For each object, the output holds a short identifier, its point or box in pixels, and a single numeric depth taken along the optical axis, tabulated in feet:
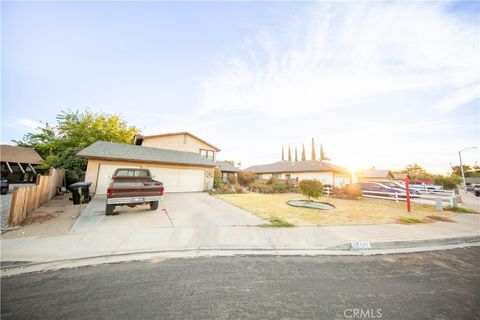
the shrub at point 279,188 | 69.13
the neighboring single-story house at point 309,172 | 94.81
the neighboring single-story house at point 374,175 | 144.15
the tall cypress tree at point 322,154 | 189.05
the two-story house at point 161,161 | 46.83
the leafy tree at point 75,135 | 60.31
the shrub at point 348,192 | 53.26
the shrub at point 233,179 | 92.38
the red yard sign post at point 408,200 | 35.95
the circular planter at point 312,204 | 37.99
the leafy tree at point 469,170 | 200.39
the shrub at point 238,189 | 64.06
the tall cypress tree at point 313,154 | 184.34
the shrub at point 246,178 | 95.40
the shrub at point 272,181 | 84.39
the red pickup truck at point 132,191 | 26.22
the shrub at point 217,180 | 69.97
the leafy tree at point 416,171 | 159.44
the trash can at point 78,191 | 35.90
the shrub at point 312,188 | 39.70
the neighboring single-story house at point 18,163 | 82.99
